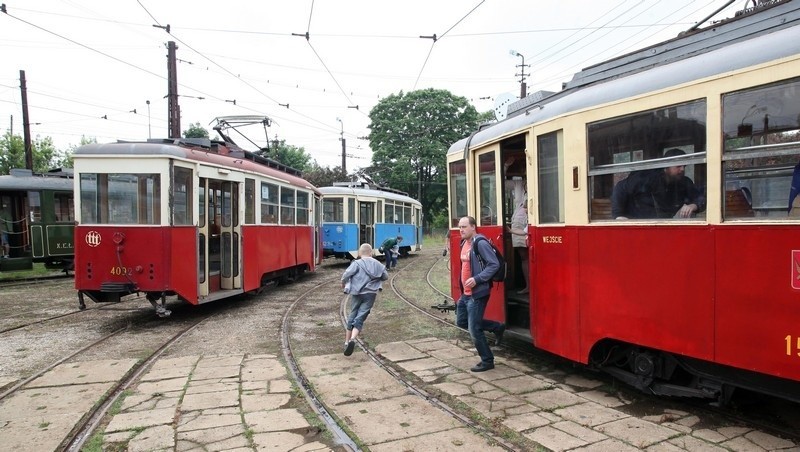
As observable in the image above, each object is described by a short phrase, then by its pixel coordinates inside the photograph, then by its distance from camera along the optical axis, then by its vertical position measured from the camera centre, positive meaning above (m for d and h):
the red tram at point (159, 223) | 8.10 -0.01
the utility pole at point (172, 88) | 15.85 +4.31
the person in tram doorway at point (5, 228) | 15.63 -0.09
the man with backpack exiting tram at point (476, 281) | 5.42 -0.70
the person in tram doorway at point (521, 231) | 6.10 -0.18
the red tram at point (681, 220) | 3.27 -0.05
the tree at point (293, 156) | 47.62 +6.39
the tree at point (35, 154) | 36.41 +5.67
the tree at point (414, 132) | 40.16 +6.97
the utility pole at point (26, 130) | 19.91 +3.82
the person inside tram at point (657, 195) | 3.84 +0.15
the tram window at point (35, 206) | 15.78 +0.59
